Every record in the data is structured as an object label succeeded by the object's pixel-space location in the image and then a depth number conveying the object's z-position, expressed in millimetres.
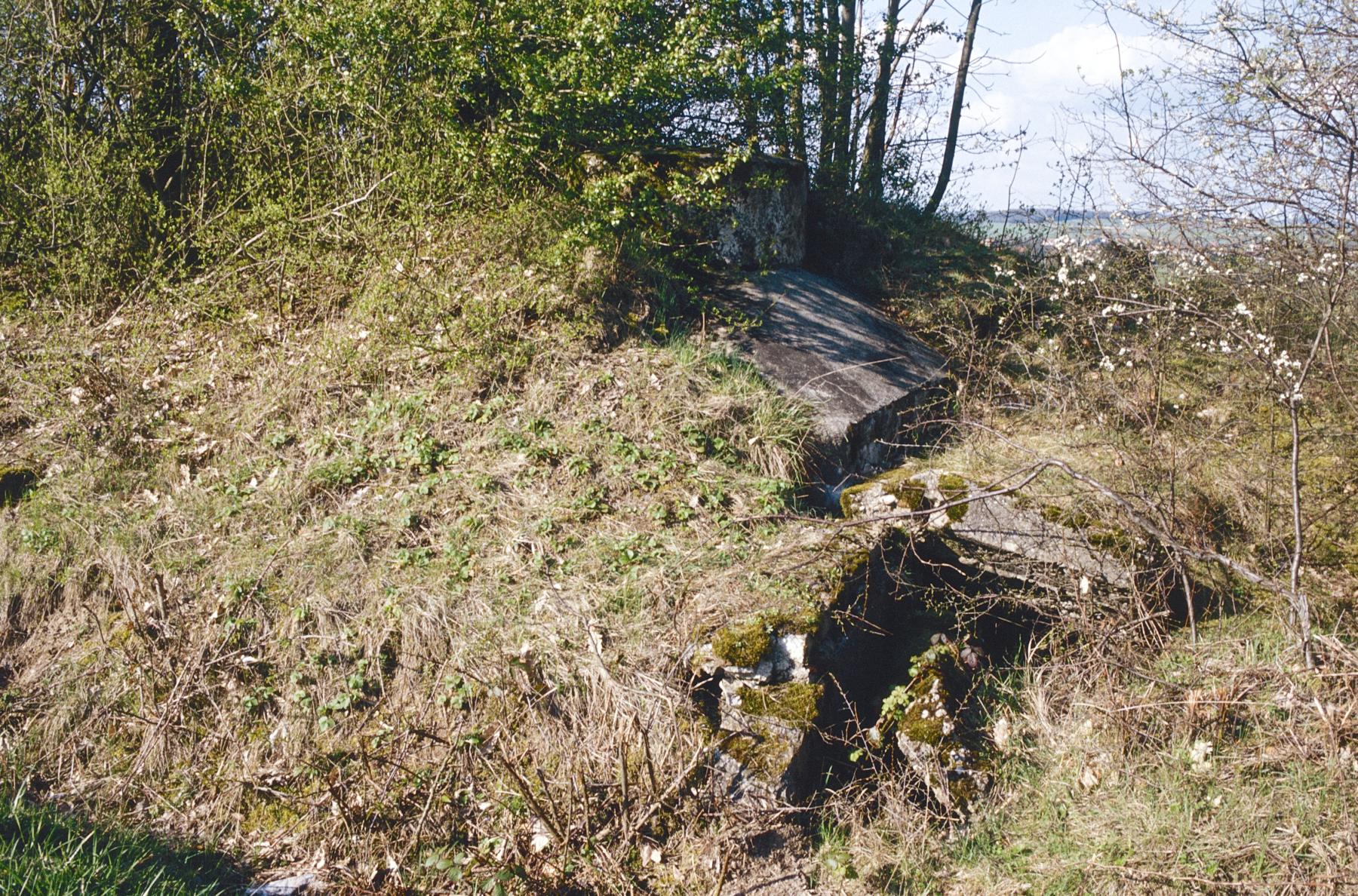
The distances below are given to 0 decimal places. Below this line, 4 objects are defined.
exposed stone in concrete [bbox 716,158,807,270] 7262
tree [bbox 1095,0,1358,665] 5312
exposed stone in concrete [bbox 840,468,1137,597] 4918
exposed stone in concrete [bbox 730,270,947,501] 6168
